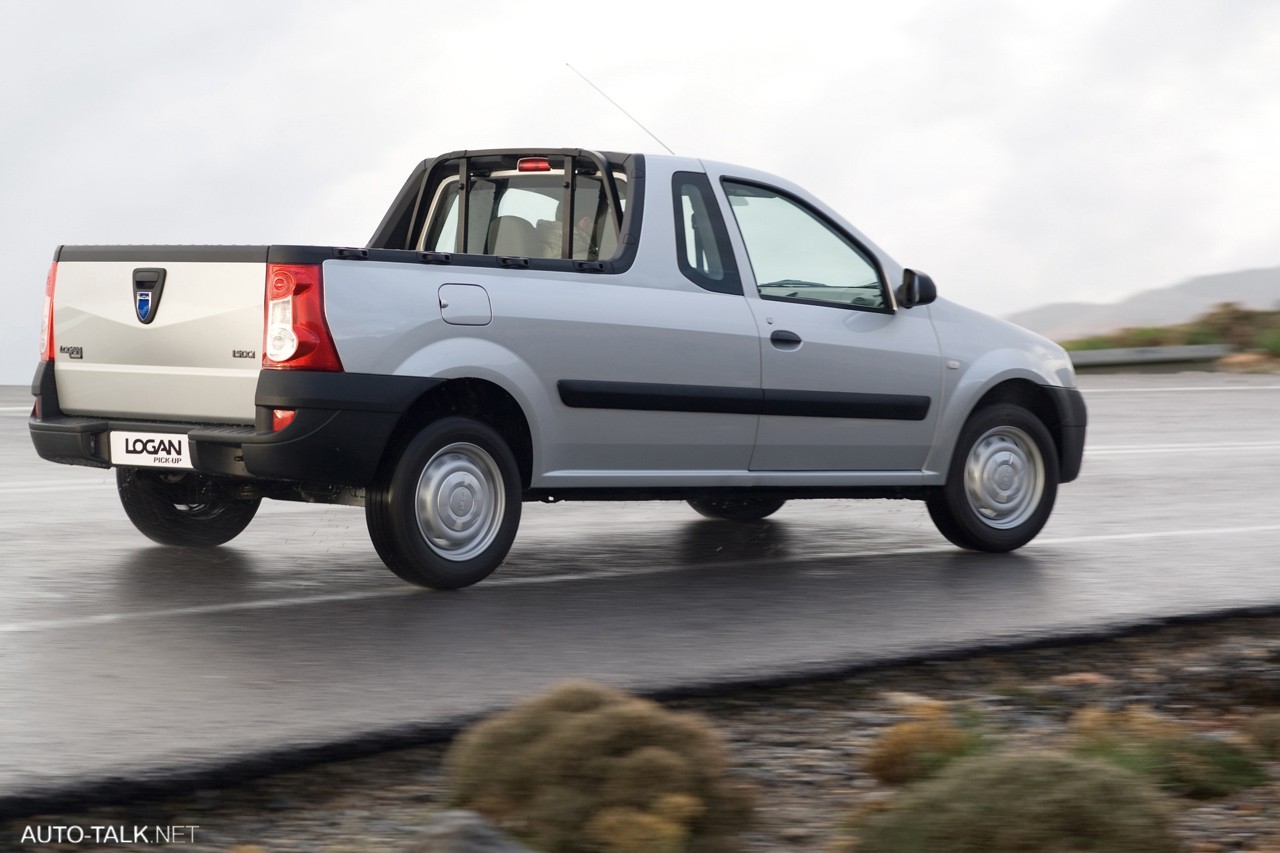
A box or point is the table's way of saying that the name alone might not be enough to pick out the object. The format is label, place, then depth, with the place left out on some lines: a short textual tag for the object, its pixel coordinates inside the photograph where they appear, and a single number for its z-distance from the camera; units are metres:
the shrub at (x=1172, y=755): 9.02
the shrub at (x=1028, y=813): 7.16
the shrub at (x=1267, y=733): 9.76
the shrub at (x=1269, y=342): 50.19
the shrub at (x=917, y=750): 9.05
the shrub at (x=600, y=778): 7.51
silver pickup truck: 13.50
